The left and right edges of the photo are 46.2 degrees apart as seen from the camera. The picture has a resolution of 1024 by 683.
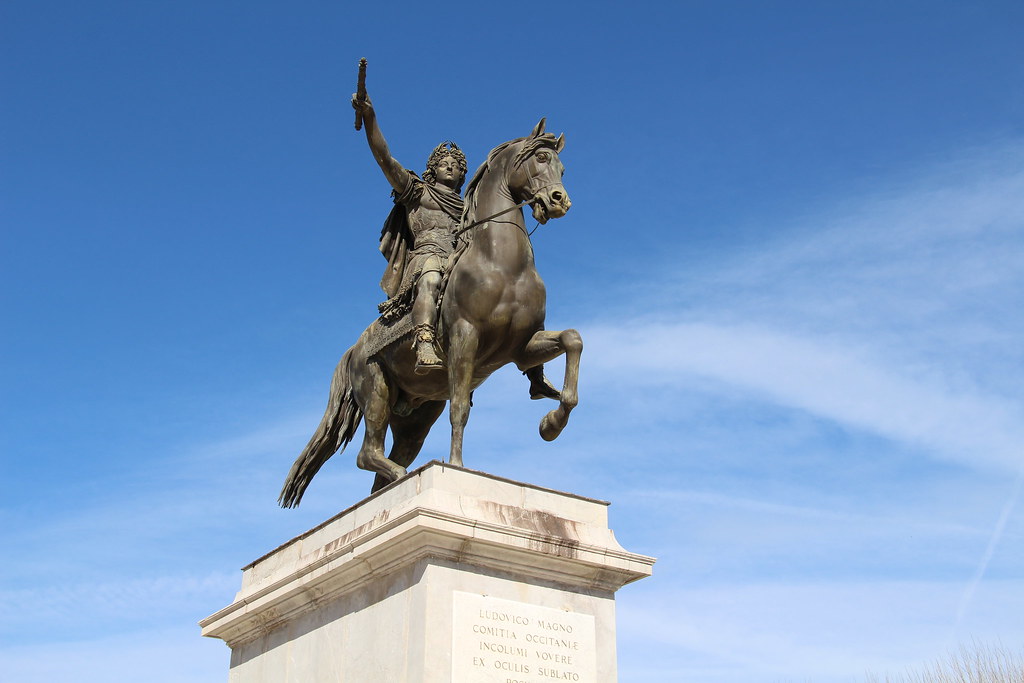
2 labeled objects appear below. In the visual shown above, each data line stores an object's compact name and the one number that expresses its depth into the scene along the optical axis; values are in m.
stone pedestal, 9.63
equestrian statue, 11.40
